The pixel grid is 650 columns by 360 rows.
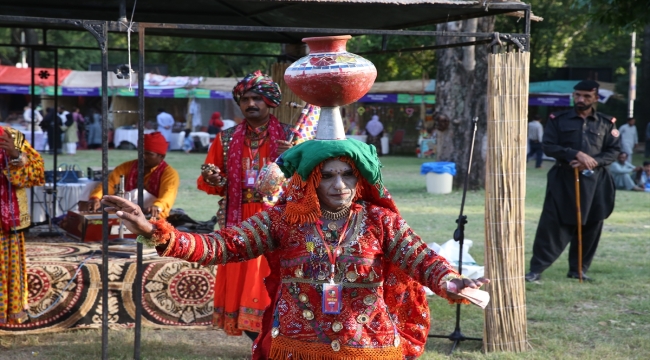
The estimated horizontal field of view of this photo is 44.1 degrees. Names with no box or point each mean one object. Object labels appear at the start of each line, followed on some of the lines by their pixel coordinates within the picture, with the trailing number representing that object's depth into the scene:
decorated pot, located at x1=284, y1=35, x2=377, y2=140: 3.69
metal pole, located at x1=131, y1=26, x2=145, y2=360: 5.21
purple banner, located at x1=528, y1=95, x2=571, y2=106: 29.16
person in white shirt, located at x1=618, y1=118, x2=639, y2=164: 22.39
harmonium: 7.77
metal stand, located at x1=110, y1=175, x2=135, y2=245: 7.16
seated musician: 6.75
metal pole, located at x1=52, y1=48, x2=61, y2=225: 9.54
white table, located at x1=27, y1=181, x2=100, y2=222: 9.91
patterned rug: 6.55
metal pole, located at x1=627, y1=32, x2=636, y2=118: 26.98
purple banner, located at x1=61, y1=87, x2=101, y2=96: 29.78
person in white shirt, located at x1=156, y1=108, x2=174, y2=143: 29.59
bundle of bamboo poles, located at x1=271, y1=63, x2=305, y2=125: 8.47
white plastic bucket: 16.53
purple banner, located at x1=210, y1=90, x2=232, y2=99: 30.19
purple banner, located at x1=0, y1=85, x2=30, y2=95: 28.90
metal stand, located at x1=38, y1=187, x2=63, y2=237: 8.83
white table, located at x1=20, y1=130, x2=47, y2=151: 24.97
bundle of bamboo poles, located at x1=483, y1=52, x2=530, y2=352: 5.80
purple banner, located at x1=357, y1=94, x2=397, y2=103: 30.83
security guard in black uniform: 8.36
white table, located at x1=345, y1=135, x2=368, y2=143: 30.47
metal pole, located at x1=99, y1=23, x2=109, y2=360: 4.98
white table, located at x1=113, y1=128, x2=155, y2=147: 29.08
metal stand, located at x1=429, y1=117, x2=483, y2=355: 6.12
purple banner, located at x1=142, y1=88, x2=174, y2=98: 30.12
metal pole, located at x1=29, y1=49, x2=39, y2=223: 9.42
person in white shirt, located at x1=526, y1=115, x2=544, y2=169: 25.72
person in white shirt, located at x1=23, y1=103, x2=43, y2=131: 25.27
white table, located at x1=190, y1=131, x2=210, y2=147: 28.62
